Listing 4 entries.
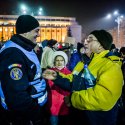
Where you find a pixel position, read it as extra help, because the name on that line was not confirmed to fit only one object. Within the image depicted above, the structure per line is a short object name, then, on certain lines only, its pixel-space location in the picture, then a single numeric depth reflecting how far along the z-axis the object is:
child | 2.61
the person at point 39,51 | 3.68
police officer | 1.49
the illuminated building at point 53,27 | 38.10
